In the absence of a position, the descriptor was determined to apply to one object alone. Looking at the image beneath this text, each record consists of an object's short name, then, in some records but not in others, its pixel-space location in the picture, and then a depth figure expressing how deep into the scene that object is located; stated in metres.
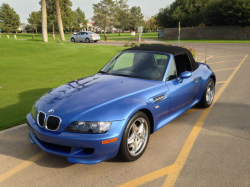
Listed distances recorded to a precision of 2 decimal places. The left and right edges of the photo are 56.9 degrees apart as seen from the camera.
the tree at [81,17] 109.59
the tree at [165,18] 49.28
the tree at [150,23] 99.34
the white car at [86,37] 33.21
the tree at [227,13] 37.06
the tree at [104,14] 72.62
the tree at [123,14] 93.19
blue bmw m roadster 2.97
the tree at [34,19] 83.84
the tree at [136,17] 107.62
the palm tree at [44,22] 23.89
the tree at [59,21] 29.09
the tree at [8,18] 83.19
